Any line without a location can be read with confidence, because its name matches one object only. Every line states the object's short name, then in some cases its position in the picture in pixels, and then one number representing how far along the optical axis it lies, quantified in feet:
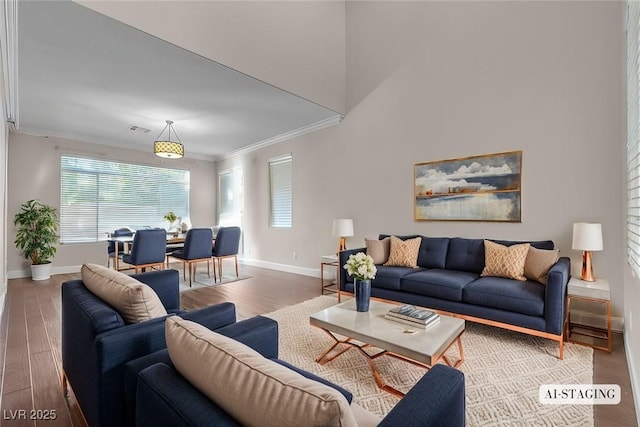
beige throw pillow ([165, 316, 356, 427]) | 1.93
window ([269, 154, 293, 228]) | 19.49
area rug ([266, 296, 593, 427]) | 5.62
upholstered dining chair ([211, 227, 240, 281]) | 17.03
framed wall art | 10.88
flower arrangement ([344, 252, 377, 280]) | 7.47
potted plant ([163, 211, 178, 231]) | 19.39
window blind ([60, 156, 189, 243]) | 19.06
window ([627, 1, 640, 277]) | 6.07
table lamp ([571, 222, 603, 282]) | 8.63
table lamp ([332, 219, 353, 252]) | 14.43
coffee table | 5.76
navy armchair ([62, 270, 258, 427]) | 3.89
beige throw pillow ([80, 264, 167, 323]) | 4.52
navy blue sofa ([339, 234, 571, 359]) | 7.83
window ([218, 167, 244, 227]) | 23.74
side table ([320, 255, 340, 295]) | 14.19
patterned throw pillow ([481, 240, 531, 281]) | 9.34
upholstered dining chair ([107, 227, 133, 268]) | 16.89
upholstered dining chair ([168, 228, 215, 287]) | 15.76
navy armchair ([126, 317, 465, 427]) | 2.34
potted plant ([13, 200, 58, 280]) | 16.48
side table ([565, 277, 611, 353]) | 8.00
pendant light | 15.25
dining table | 15.76
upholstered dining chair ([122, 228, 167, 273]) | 14.61
